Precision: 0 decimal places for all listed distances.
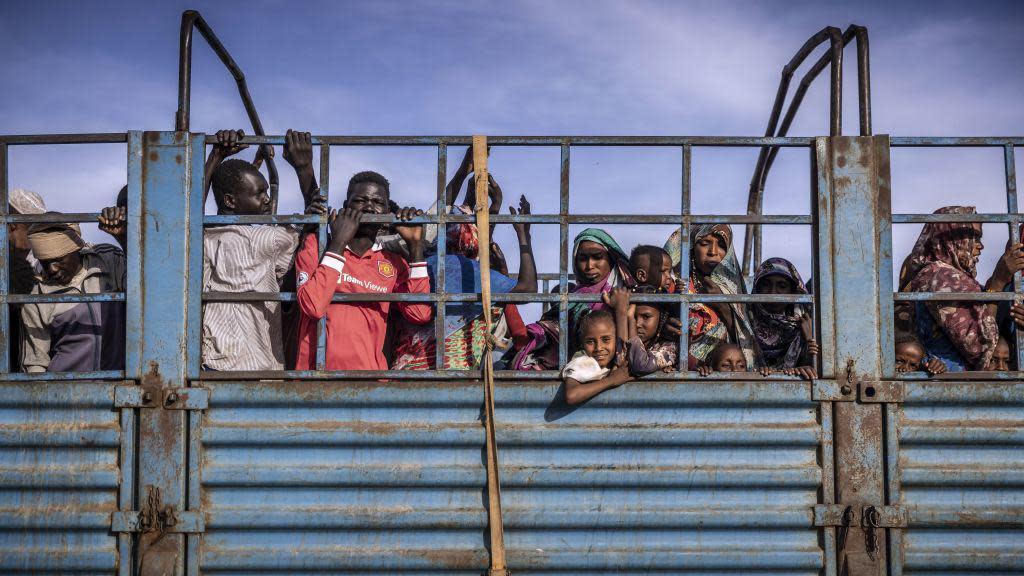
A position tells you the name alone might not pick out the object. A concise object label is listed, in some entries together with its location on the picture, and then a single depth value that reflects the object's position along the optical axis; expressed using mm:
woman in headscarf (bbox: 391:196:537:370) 3467
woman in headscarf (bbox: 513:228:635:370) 3494
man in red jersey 3152
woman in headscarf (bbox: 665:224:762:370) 3631
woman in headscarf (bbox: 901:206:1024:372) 3322
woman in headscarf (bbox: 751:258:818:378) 3594
